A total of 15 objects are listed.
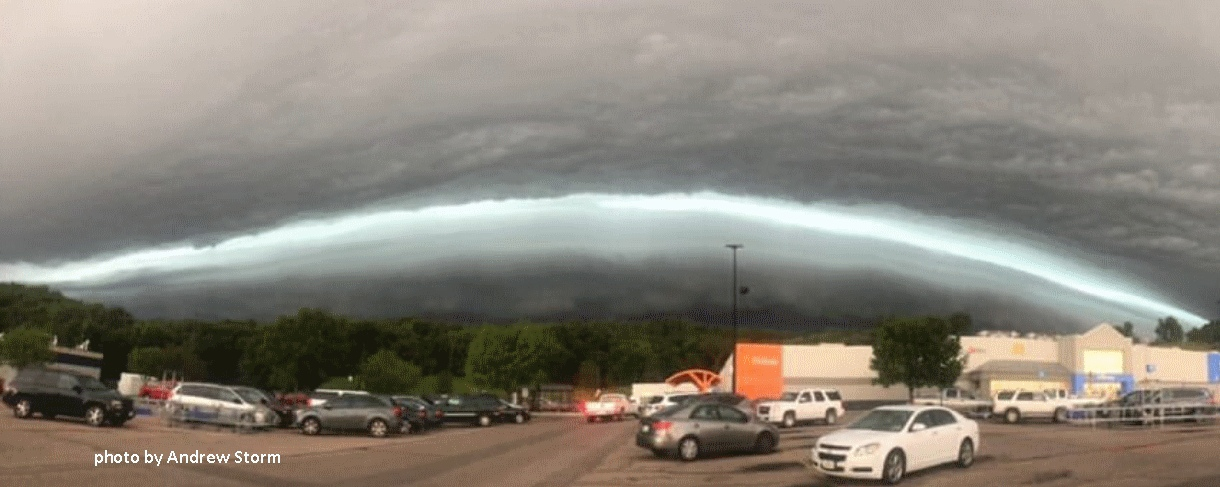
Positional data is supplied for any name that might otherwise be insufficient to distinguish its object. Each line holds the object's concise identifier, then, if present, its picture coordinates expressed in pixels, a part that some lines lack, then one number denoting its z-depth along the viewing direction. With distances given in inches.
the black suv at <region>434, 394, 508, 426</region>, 2146.9
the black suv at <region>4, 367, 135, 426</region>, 1409.9
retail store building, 3476.9
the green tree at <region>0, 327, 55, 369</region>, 3486.7
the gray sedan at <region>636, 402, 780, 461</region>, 1083.9
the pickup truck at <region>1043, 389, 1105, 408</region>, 2043.6
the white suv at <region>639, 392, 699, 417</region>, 1957.3
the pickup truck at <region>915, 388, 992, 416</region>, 2265.0
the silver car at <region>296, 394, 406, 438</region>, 1514.5
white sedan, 834.2
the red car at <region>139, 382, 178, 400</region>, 2842.0
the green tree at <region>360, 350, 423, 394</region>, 3125.0
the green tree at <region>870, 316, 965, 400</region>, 3125.0
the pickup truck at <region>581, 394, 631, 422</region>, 2459.4
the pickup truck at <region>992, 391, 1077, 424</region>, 2070.6
